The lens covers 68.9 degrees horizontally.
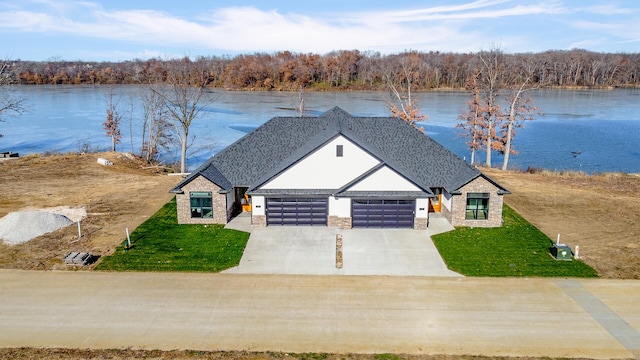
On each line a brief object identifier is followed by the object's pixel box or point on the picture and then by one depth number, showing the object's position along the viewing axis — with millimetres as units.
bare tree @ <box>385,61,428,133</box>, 47531
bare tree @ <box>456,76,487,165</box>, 46803
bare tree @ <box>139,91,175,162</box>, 49441
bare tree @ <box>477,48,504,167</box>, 45406
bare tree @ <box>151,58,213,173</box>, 41756
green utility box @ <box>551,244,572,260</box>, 22406
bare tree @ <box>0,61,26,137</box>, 46419
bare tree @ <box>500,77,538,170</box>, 45250
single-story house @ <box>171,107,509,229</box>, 25703
